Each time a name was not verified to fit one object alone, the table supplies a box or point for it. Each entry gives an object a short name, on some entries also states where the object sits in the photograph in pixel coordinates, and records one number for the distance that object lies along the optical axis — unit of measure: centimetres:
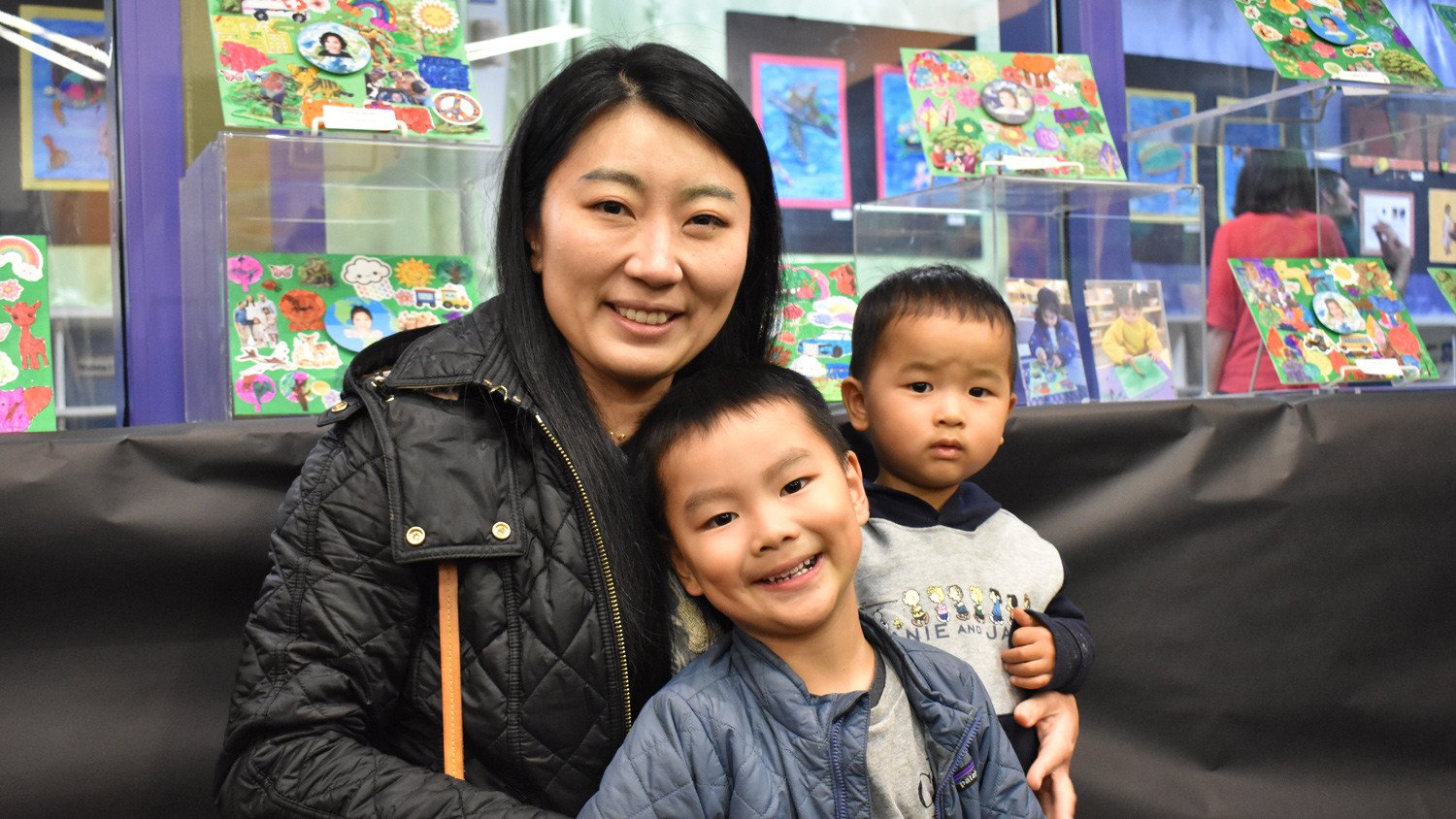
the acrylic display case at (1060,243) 304
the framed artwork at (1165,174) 313
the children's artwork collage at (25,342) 204
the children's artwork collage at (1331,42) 312
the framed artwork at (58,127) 261
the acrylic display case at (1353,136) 314
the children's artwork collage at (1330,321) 294
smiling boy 136
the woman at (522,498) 134
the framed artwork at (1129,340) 295
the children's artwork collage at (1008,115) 294
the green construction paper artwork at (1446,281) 361
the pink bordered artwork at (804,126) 368
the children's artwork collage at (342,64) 229
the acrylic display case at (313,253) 226
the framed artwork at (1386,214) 432
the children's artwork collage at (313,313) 224
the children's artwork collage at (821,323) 277
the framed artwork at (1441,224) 434
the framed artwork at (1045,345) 288
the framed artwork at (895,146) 385
